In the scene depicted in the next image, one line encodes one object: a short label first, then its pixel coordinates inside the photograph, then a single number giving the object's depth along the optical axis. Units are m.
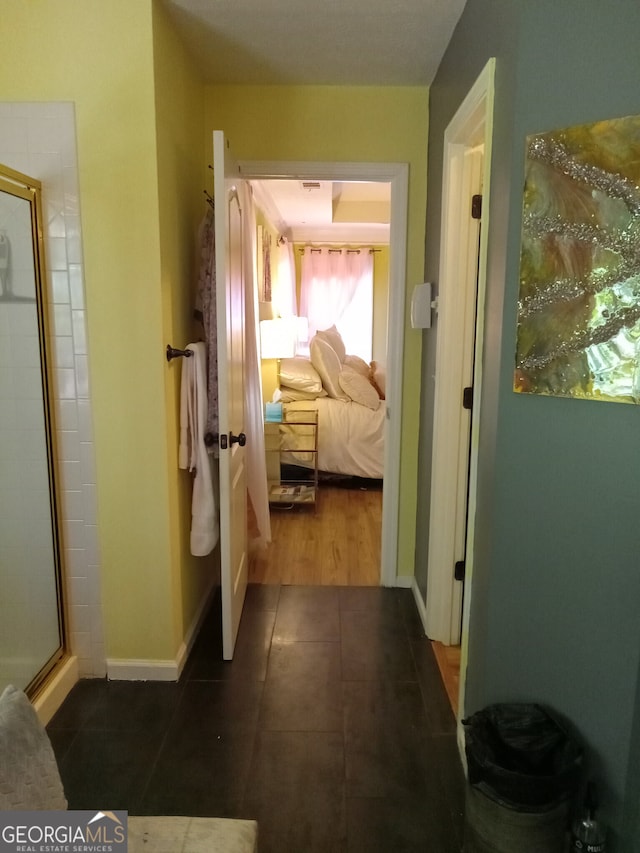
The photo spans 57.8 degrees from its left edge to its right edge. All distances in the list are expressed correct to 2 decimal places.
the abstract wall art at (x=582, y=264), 1.27
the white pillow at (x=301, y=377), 5.08
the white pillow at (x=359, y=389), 4.84
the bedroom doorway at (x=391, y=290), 2.75
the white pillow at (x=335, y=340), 5.71
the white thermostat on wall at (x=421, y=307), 2.59
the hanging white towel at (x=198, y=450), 2.27
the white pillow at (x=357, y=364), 5.58
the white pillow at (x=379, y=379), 5.45
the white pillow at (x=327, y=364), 5.11
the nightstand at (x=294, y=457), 4.25
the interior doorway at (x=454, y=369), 2.22
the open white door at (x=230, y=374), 2.10
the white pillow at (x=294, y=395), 4.94
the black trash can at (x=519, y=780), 1.32
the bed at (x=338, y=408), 4.67
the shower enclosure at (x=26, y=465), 1.99
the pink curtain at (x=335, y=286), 7.04
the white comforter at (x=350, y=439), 4.66
